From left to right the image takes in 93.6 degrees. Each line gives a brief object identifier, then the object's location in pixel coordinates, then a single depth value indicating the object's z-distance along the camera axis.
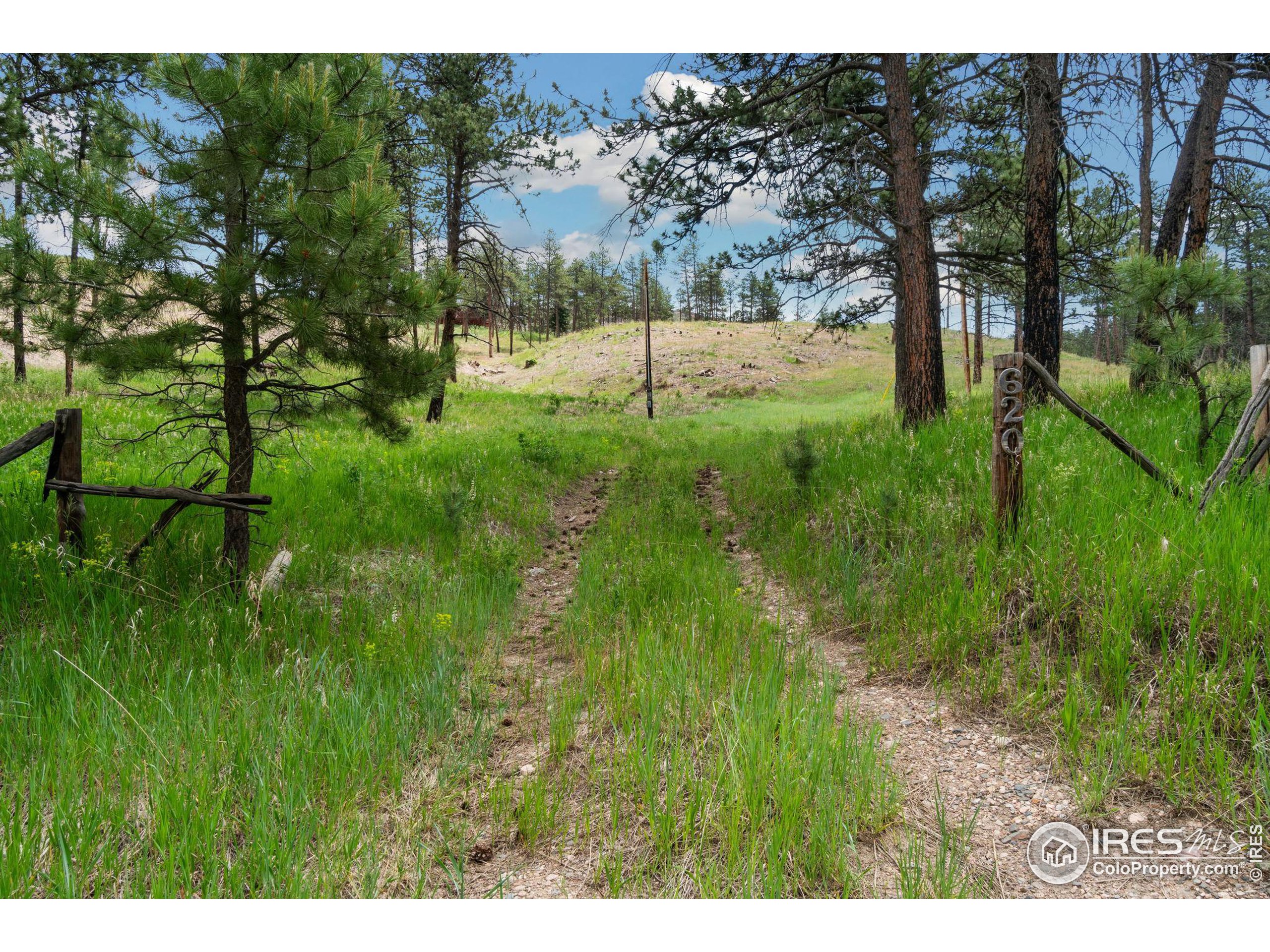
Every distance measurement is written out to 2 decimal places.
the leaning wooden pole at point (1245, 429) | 4.06
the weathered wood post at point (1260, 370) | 4.27
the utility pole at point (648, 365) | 24.86
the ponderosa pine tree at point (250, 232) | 3.74
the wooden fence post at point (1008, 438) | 4.15
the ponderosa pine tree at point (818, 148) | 8.29
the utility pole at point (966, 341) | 27.17
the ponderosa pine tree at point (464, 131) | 11.77
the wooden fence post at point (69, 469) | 4.18
